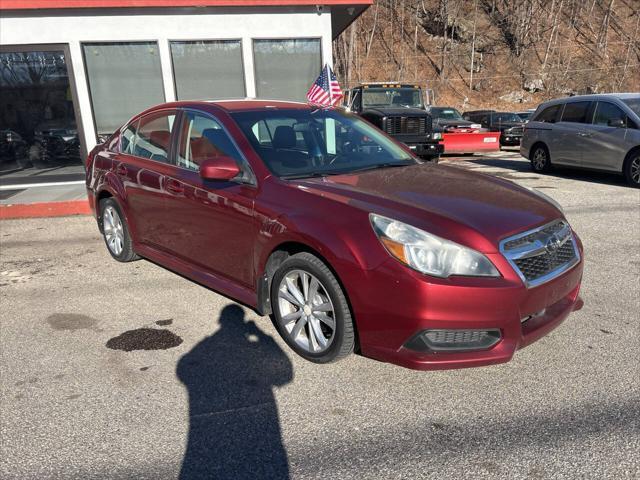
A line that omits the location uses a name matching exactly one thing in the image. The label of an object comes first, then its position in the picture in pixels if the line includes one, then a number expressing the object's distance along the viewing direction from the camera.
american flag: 9.30
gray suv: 9.09
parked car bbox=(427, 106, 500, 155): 15.99
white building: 9.30
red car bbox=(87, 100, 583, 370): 2.64
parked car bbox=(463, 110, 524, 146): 18.44
